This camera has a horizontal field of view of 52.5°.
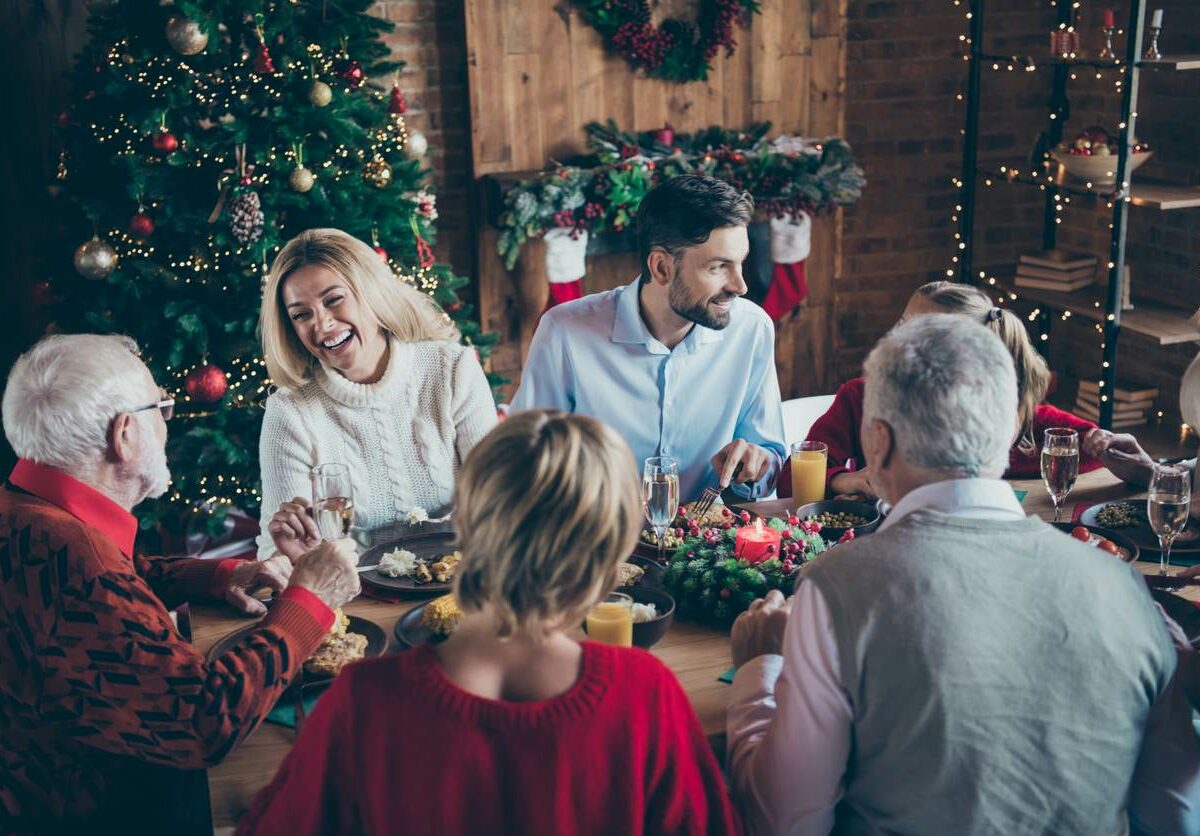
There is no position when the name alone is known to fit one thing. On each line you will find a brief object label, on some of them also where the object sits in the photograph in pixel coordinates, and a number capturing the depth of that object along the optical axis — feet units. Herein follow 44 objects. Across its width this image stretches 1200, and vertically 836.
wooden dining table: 5.22
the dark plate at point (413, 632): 6.26
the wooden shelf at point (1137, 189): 13.75
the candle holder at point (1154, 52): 13.50
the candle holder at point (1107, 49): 14.05
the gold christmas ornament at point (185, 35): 11.20
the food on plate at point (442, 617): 6.29
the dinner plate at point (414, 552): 6.83
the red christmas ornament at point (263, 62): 11.63
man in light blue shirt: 9.36
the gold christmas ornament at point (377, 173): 12.54
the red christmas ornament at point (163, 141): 11.44
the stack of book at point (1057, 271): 15.98
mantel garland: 15.26
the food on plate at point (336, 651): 5.90
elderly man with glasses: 5.31
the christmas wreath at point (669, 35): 15.78
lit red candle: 6.68
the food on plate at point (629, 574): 6.89
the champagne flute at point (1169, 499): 6.63
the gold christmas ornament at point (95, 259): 11.53
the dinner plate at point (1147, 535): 7.20
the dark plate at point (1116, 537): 7.19
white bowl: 14.18
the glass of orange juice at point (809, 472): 8.03
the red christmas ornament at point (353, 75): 12.19
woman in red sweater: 4.16
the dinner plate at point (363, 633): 6.19
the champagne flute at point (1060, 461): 7.42
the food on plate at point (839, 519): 7.57
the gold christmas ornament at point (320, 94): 11.73
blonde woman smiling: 8.63
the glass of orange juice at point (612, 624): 5.91
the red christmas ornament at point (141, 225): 11.65
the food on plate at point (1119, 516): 7.61
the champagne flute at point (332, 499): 6.46
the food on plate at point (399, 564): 7.03
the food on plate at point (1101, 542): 7.14
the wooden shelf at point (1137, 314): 14.07
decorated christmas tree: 11.57
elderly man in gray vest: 4.62
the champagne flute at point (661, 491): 7.06
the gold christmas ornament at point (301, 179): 11.73
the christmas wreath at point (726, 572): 6.44
